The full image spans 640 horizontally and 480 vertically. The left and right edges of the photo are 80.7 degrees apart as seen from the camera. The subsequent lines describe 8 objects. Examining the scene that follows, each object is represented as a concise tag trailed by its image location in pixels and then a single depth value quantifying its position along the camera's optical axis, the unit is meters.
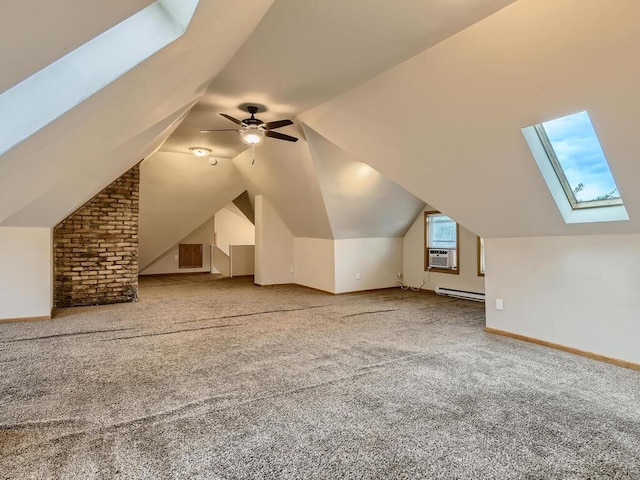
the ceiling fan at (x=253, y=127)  4.41
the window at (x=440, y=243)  7.04
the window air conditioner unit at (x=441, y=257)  7.04
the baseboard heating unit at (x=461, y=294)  6.46
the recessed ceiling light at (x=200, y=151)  6.54
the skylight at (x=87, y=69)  1.41
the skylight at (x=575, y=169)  3.13
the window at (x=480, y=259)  6.49
